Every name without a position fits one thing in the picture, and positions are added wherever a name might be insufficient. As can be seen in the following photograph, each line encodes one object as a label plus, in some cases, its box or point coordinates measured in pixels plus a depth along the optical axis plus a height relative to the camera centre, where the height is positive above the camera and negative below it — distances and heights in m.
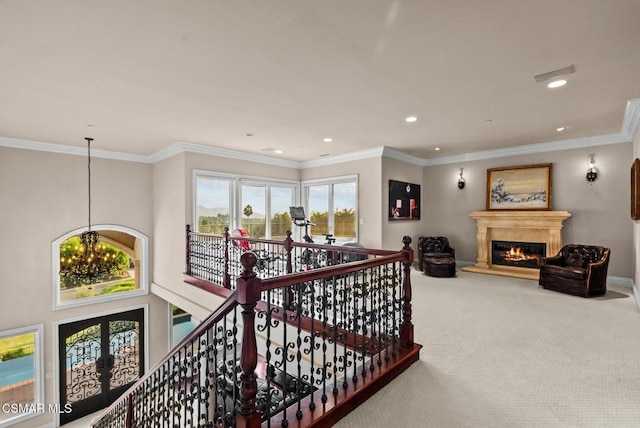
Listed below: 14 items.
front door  6.26 -3.35
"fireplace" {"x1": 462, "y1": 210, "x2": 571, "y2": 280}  6.07 -0.50
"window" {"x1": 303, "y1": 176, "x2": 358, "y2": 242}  7.29 +0.21
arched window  6.31 -1.28
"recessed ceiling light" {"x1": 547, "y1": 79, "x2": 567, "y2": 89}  3.21 +1.46
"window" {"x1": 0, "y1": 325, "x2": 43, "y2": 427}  5.70 -3.16
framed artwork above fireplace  6.31 +0.60
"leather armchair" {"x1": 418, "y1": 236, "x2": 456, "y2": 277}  6.27 -0.95
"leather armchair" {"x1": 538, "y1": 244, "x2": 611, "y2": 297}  4.73 -0.94
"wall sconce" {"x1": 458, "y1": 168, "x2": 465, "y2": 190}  7.42 +0.82
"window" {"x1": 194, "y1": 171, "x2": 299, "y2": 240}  6.44 +0.25
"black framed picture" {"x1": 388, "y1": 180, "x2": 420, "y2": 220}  6.91 +0.34
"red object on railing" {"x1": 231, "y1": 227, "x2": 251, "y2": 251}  5.19 -0.54
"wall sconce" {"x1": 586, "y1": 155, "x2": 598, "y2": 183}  5.75 +0.83
